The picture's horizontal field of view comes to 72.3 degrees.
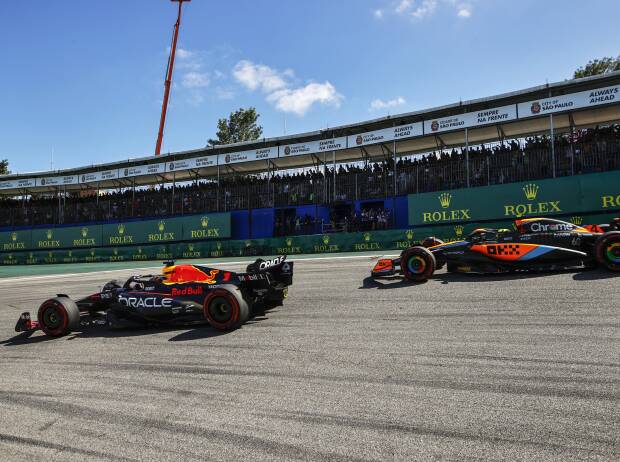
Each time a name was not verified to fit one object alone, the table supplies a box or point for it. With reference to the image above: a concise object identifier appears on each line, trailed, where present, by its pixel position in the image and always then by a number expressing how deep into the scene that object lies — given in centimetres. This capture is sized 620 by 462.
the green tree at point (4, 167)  5981
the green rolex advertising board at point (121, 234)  2817
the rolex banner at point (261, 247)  1961
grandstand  1966
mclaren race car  797
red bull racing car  664
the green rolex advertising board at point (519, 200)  1700
